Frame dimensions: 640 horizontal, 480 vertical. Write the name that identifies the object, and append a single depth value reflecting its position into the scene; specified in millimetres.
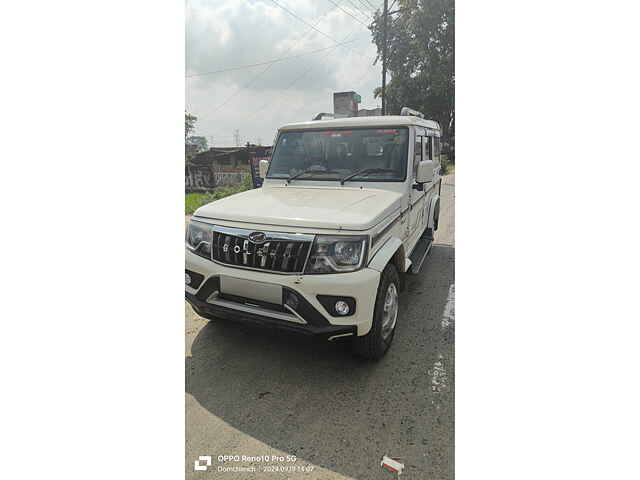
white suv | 2396
